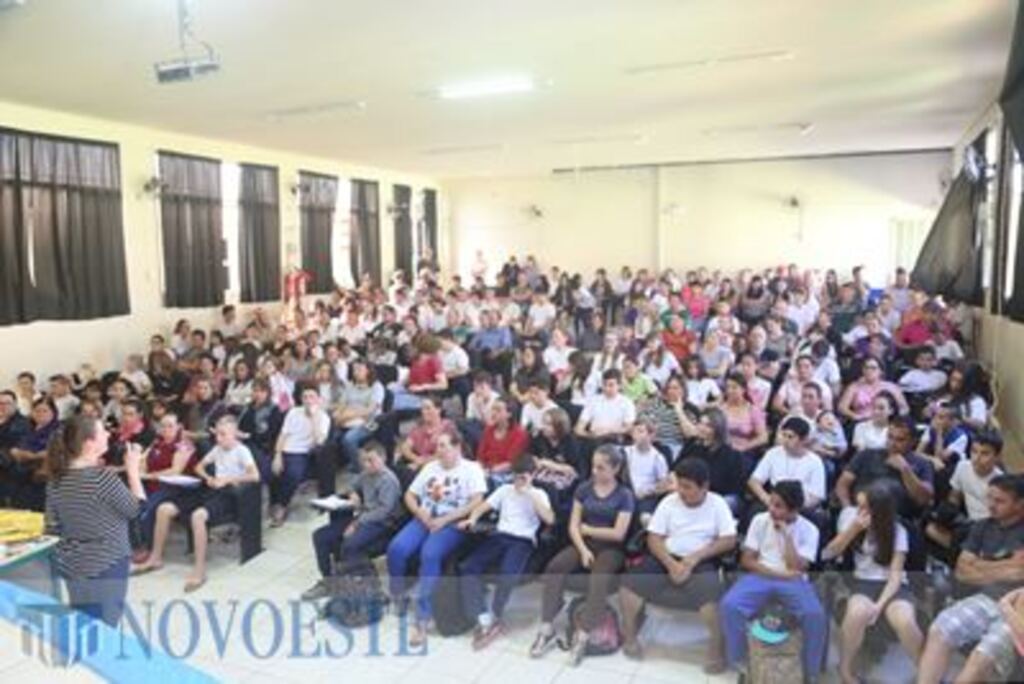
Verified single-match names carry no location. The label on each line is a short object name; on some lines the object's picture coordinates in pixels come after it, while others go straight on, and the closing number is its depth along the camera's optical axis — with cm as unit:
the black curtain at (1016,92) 338
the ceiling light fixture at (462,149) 1188
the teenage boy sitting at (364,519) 461
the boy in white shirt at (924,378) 662
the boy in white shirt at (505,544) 418
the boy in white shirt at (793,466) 452
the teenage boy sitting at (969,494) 398
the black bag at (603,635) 391
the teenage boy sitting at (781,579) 349
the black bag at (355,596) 433
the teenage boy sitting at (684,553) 386
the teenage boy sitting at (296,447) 592
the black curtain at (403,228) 1523
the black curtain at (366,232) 1378
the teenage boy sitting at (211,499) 491
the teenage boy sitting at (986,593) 274
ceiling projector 491
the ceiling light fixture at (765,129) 1030
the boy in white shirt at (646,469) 477
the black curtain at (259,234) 1109
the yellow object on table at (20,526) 379
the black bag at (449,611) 416
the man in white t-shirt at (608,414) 596
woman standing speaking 331
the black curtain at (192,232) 975
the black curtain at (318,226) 1245
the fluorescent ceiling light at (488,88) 722
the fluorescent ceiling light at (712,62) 631
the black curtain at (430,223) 1628
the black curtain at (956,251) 859
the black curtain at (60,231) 780
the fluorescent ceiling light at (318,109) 815
